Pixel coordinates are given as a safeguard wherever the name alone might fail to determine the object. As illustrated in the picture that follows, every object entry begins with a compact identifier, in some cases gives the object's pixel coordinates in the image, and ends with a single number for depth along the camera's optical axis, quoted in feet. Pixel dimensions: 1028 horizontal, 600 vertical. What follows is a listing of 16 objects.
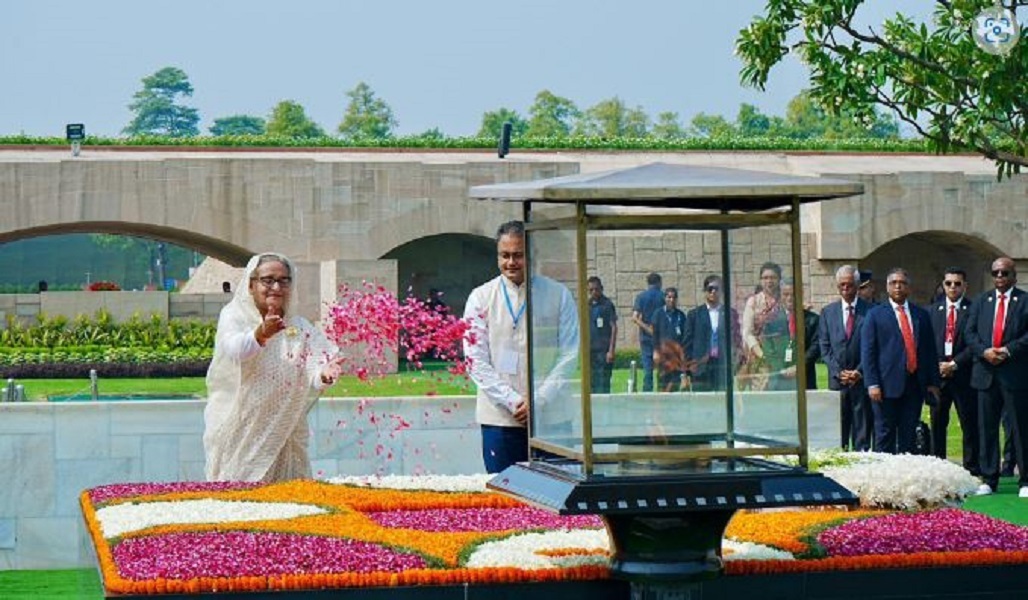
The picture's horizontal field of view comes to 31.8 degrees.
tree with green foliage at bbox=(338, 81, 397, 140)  312.50
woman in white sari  25.40
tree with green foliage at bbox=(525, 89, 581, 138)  303.07
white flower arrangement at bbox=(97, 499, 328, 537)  21.02
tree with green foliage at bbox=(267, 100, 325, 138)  289.33
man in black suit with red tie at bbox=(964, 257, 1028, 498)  42.83
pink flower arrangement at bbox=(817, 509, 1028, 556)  19.58
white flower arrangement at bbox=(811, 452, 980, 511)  22.76
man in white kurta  25.64
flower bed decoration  17.90
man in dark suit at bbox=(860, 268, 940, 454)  41.91
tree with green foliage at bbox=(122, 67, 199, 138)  391.65
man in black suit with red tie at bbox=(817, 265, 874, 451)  43.86
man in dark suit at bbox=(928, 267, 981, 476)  44.93
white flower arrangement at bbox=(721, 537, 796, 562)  18.97
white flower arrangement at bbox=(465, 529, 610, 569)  18.49
